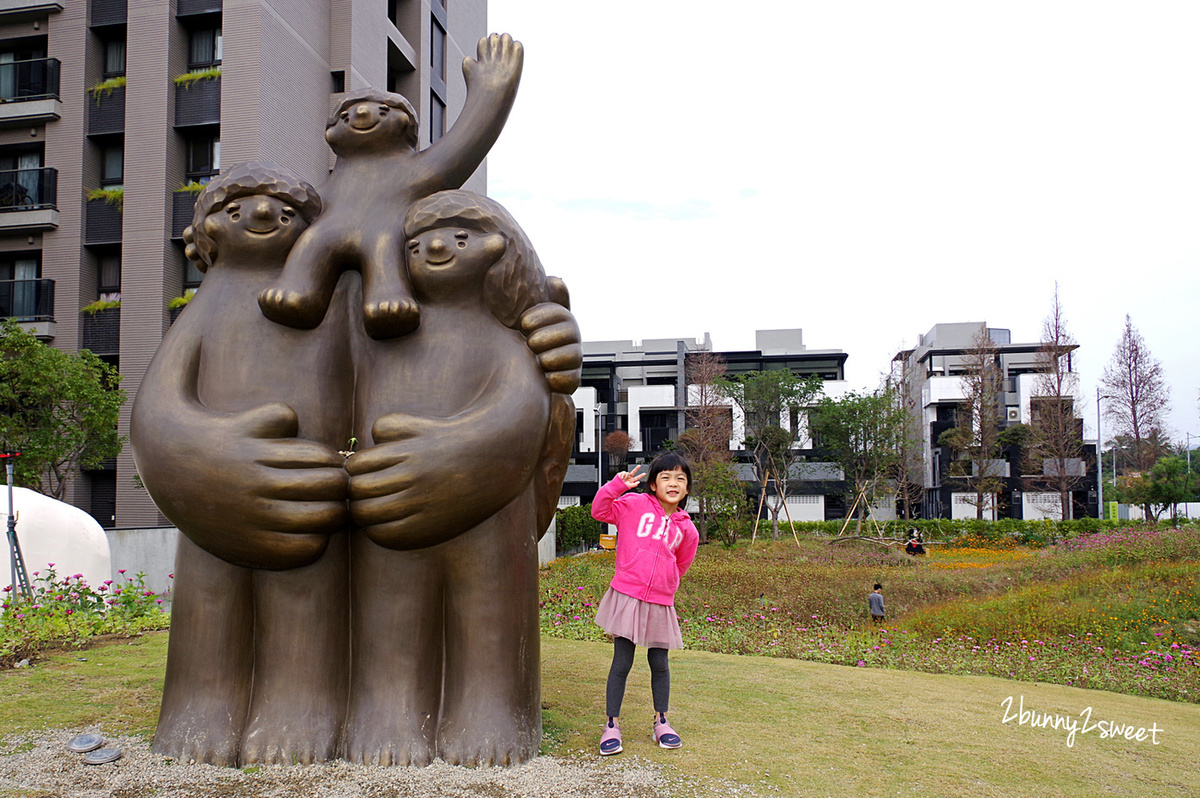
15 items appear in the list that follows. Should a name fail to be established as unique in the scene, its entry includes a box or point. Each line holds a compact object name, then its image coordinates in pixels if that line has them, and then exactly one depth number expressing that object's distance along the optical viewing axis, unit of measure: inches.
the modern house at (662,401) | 1409.9
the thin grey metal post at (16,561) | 249.0
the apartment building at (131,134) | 626.2
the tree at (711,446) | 805.9
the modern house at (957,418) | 1294.3
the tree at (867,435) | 1017.5
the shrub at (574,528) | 799.7
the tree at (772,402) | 1112.0
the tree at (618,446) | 1406.3
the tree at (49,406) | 497.4
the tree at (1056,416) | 990.4
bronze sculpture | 129.3
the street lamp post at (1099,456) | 1147.8
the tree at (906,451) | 1037.2
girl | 141.0
